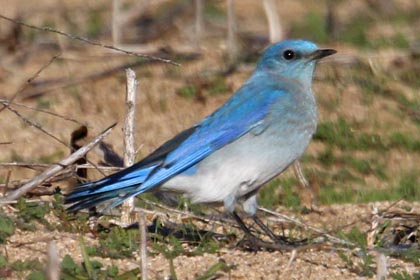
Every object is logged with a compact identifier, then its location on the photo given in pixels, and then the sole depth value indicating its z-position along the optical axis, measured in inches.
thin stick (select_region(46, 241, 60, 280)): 331.6
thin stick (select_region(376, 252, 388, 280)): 401.1
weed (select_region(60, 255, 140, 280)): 421.9
